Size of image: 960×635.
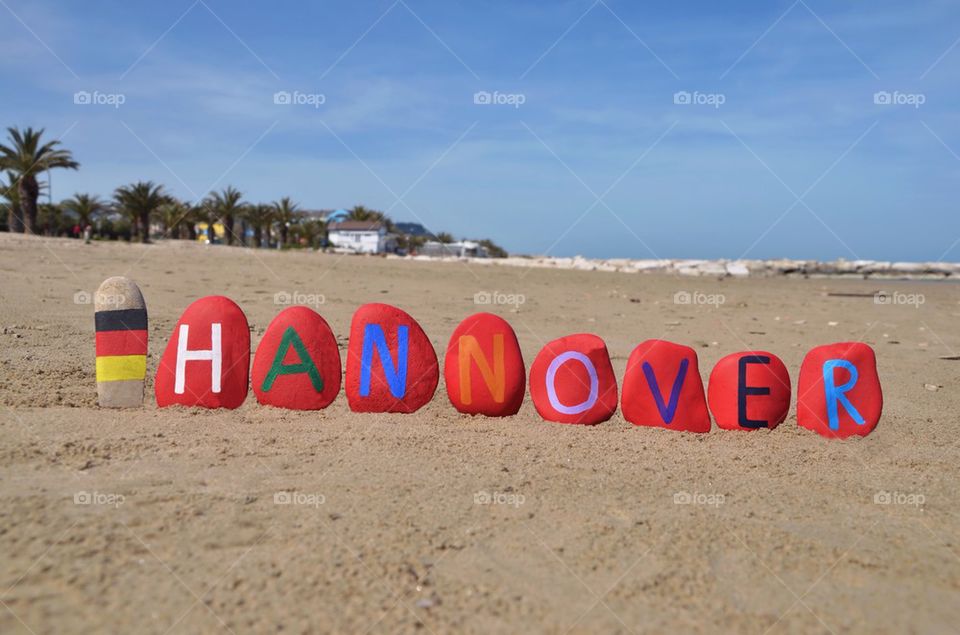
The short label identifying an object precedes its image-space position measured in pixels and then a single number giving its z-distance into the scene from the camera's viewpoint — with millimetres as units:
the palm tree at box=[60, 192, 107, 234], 32281
